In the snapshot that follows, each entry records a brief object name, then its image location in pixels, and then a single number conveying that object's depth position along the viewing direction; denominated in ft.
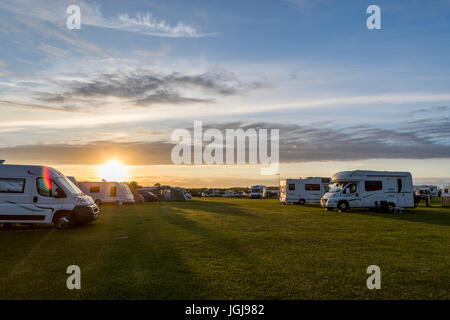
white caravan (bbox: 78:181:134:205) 116.06
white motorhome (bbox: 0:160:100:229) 48.21
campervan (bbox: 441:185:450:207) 113.22
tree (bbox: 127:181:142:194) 228.02
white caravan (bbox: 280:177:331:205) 123.34
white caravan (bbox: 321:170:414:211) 87.51
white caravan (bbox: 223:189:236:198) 244.63
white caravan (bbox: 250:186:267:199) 198.29
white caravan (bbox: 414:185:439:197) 226.42
